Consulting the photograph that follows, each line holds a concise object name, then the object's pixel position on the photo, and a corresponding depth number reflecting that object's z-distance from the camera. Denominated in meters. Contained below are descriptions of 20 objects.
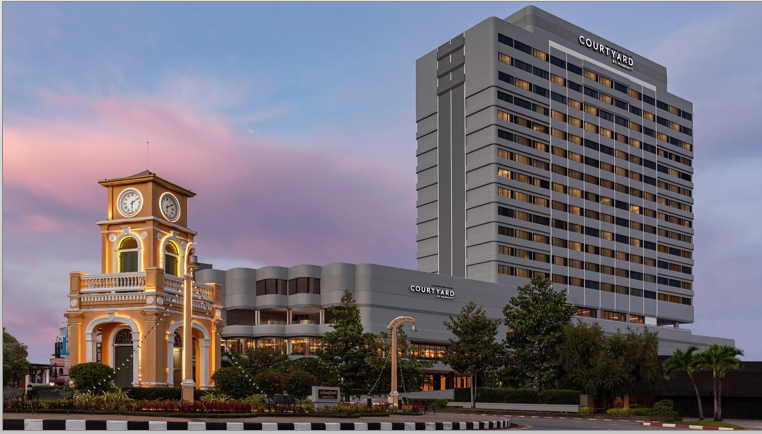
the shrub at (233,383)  36.47
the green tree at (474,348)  67.88
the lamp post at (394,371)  41.25
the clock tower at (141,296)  38.78
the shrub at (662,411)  52.28
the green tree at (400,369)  62.16
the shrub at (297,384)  39.16
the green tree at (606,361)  56.75
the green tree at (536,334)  64.56
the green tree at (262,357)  70.86
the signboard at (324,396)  36.09
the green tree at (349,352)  62.16
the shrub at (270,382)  37.62
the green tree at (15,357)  99.62
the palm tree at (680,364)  53.16
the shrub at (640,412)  53.12
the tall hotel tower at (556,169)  119.31
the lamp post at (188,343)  30.02
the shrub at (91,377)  34.91
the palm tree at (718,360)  51.31
